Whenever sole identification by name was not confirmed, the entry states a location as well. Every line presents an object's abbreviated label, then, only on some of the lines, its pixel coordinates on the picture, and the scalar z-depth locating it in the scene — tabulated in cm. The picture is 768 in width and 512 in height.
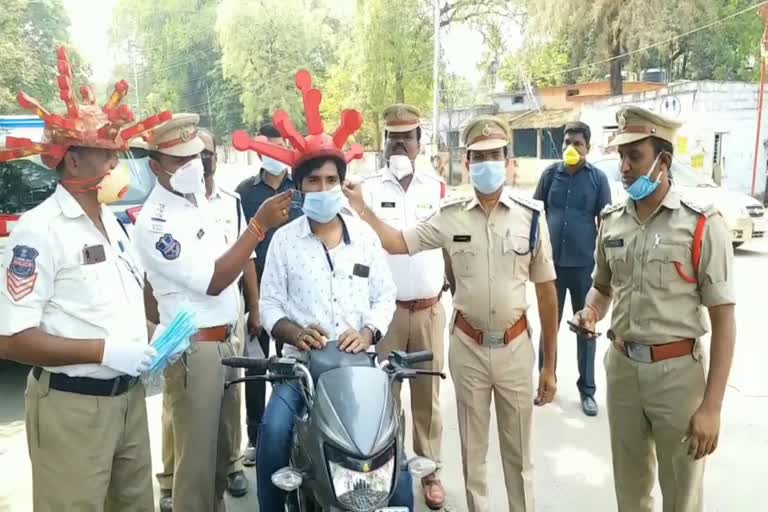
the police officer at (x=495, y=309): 289
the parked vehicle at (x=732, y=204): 995
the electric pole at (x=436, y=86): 2175
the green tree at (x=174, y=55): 4931
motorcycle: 172
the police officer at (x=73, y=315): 206
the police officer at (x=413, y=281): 354
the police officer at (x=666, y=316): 237
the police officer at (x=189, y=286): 272
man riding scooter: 249
